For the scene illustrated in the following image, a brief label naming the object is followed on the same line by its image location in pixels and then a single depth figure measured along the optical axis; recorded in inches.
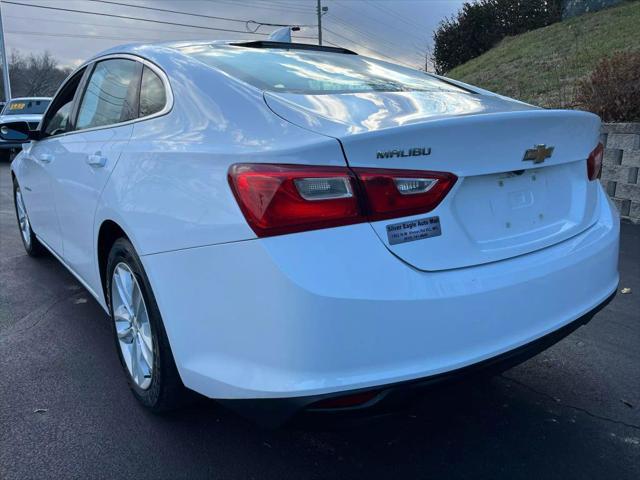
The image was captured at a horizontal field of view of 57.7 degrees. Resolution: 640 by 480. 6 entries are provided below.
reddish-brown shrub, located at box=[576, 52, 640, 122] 256.7
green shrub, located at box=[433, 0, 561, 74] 884.0
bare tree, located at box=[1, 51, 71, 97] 2711.6
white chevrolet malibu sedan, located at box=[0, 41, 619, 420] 68.8
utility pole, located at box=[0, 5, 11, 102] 1335.1
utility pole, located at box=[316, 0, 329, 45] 1833.2
